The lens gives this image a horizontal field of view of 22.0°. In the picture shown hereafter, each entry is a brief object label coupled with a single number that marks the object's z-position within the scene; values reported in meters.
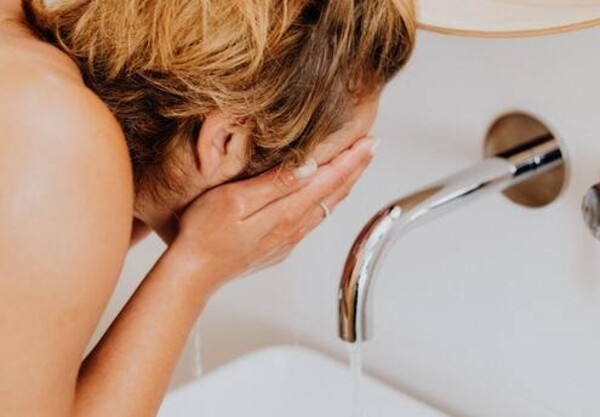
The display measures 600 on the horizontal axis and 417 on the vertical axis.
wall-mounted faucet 1.11
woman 1.00
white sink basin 1.41
